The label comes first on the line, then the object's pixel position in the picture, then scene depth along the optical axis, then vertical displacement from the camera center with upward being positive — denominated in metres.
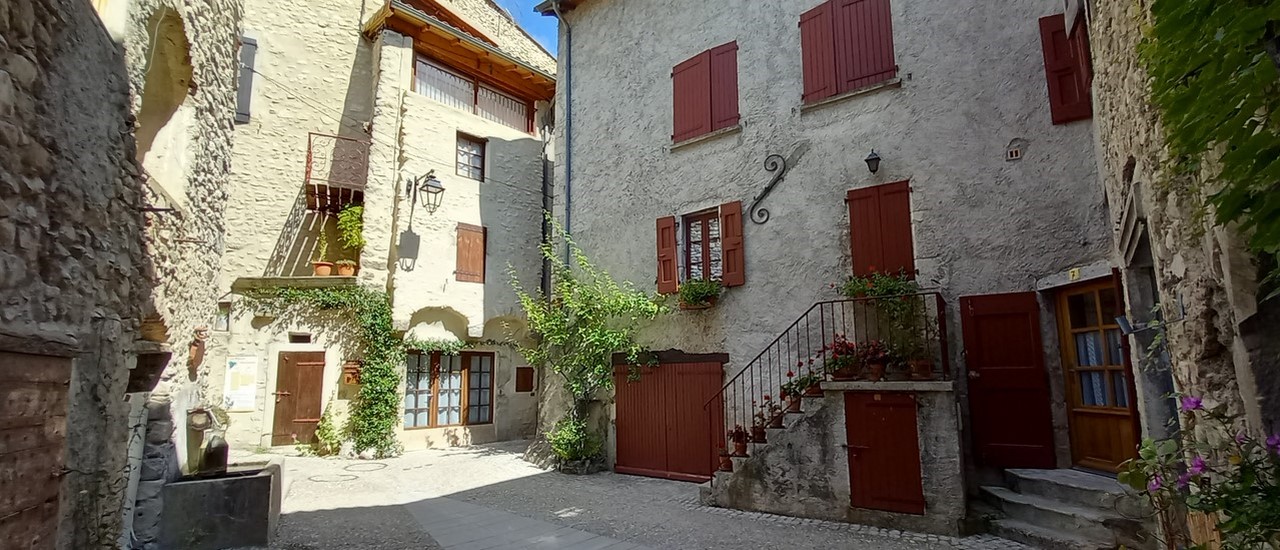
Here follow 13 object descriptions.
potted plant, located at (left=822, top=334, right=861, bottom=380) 6.52 -0.06
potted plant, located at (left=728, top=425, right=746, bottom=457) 6.89 -0.94
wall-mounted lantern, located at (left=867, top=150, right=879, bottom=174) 7.46 +2.31
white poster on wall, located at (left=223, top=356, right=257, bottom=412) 10.27 -0.35
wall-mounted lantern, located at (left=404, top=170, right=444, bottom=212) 11.31 +3.15
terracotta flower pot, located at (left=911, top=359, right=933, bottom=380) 6.08 -0.15
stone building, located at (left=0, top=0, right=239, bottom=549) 2.83 +0.68
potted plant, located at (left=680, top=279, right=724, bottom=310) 8.46 +0.87
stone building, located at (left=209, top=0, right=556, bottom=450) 10.76 +2.92
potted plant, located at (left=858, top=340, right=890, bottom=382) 6.24 -0.04
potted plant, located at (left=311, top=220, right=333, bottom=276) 11.24 +1.97
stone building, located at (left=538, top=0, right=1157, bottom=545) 5.99 +1.35
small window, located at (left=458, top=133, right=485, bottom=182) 12.52 +4.12
